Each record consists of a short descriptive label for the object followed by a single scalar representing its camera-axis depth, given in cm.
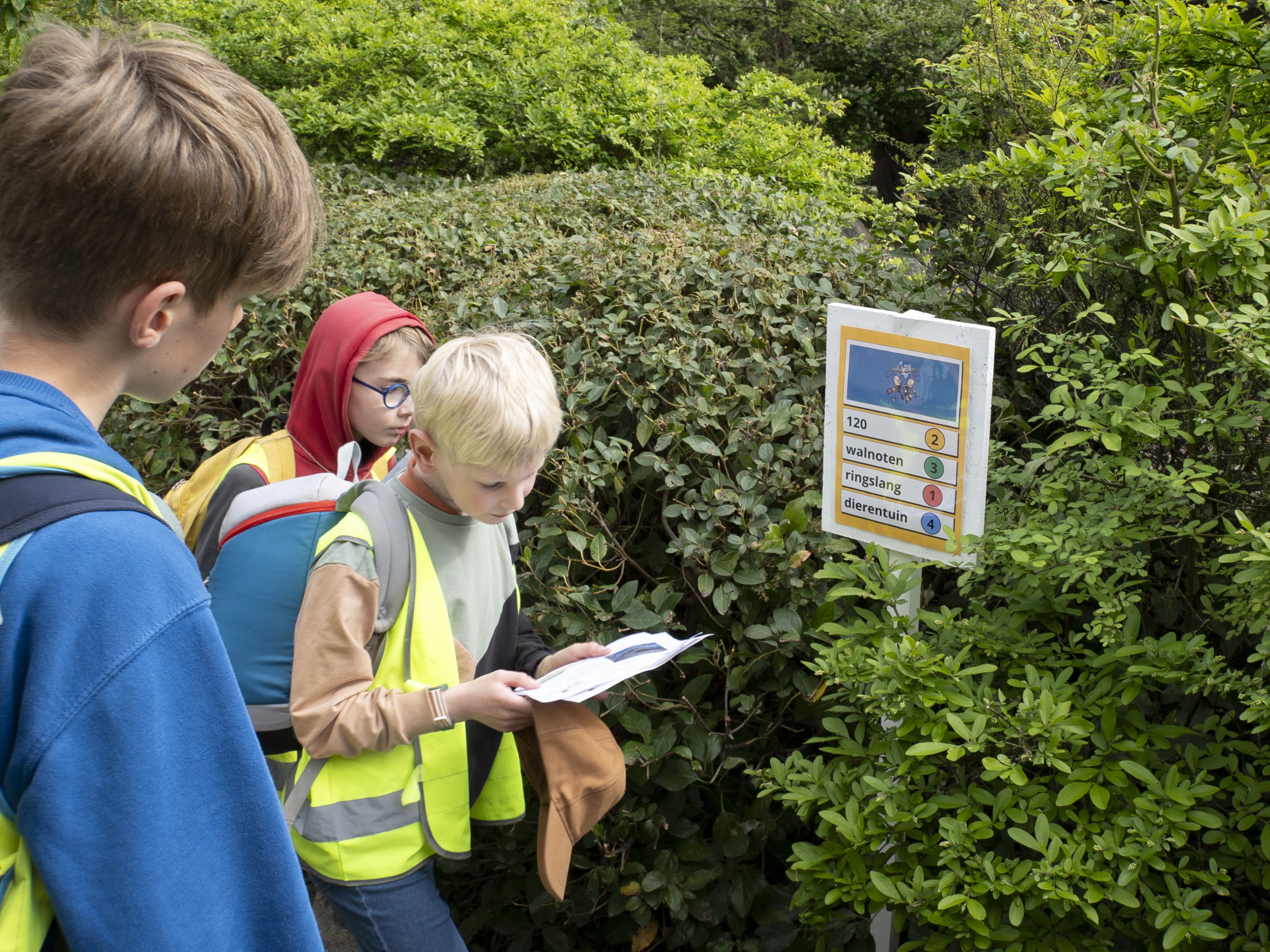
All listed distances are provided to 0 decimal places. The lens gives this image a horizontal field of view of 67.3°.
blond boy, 182
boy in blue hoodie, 91
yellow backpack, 245
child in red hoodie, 249
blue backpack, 200
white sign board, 206
